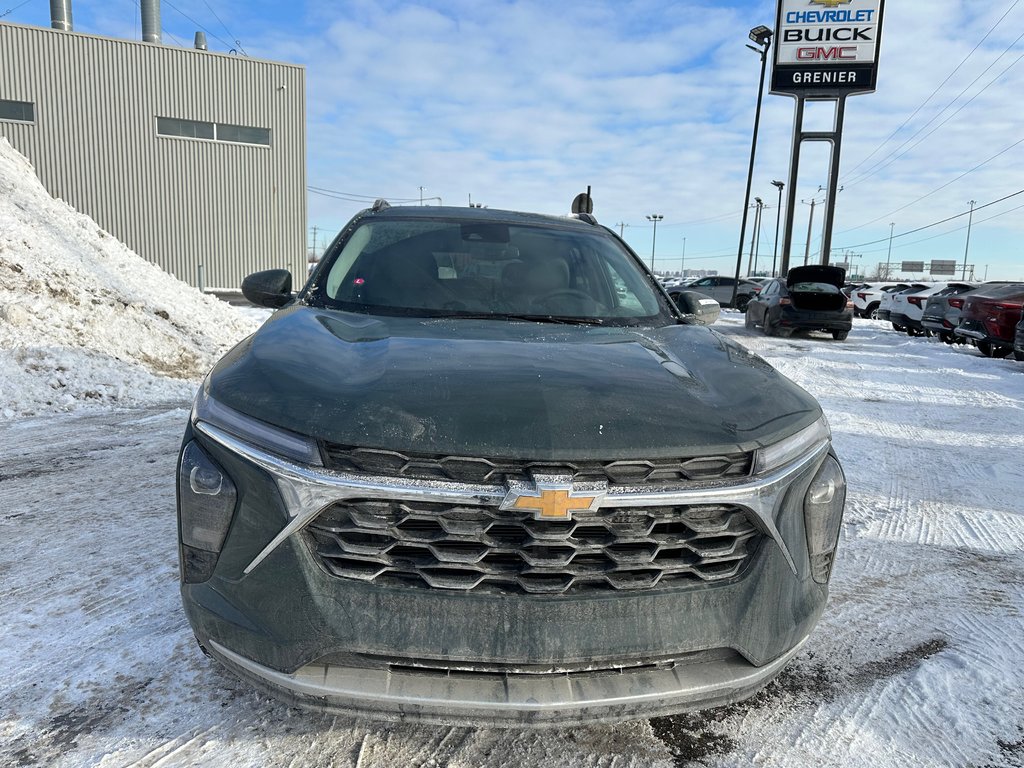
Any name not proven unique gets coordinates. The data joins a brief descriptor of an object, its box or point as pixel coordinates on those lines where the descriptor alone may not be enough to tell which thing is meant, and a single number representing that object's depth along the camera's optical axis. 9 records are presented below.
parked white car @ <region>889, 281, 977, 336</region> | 18.00
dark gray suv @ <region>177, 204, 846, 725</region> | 1.61
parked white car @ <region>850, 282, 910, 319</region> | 30.11
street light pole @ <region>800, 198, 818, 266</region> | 72.19
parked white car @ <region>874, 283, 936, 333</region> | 18.96
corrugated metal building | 20.50
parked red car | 11.94
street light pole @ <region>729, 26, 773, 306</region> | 26.39
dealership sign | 20.77
